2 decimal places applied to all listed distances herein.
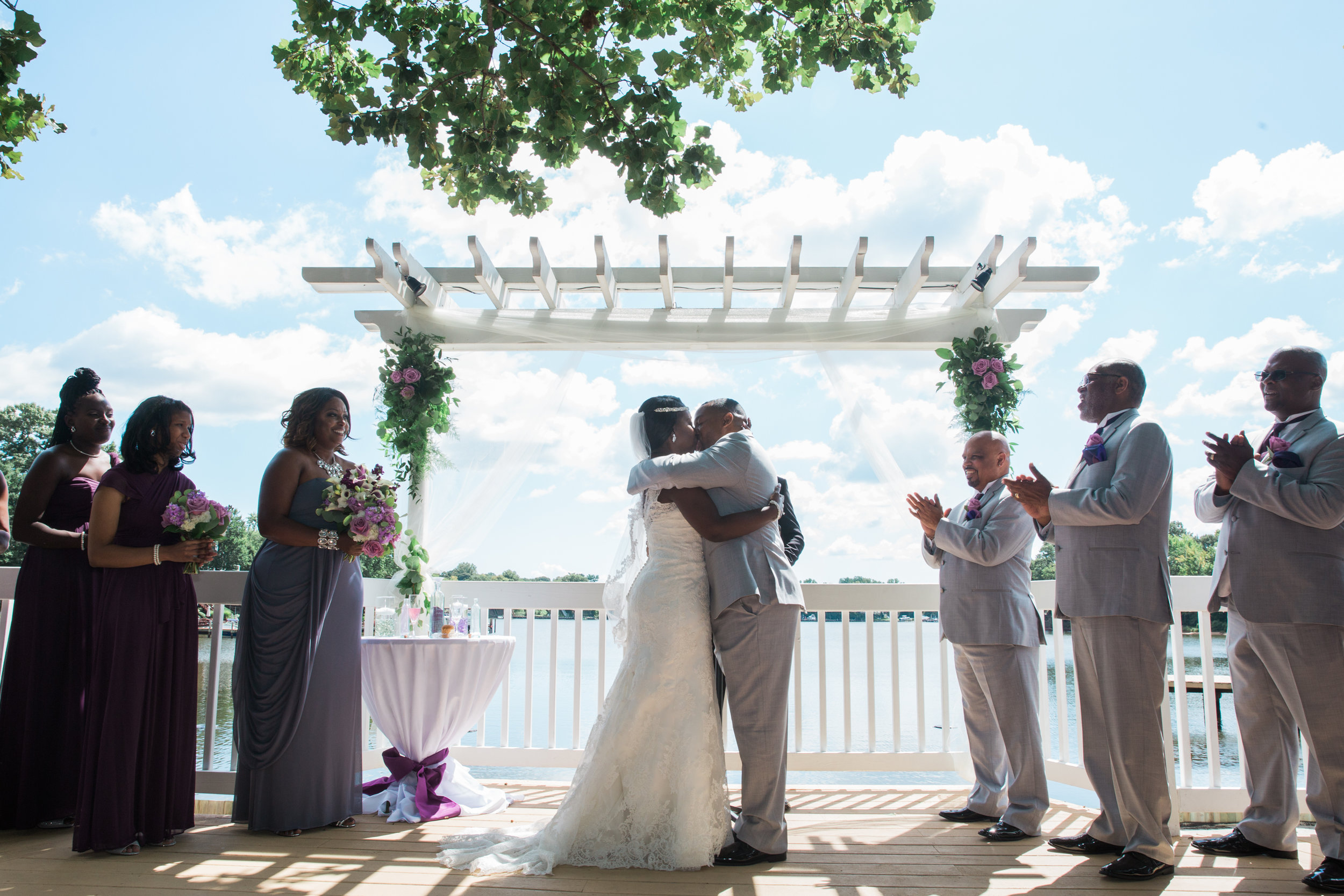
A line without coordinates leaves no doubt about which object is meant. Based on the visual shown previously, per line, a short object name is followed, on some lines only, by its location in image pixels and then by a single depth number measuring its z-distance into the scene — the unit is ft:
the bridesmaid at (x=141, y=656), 9.07
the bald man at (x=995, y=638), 10.33
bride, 8.82
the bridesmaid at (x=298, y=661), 10.09
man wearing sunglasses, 8.16
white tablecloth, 11.75
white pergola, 15.48
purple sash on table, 11.43
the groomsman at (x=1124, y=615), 8.39
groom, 9.09
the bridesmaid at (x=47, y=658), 9.99
